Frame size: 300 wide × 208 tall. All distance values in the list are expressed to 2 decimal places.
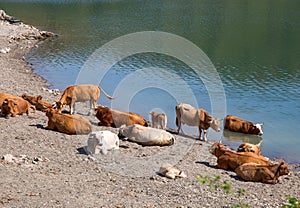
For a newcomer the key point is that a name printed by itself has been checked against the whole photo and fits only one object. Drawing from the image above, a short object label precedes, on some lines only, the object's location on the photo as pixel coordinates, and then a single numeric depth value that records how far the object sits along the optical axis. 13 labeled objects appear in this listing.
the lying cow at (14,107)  17.57
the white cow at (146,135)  16.61
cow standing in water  20.73
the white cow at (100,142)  14.72
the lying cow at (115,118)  18.38
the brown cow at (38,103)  19.81
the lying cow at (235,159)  14.97
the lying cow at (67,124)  16.56
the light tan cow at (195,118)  19.03
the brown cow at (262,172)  14.06
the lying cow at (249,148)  17.00
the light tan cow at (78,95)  19.73
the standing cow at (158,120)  19.11
